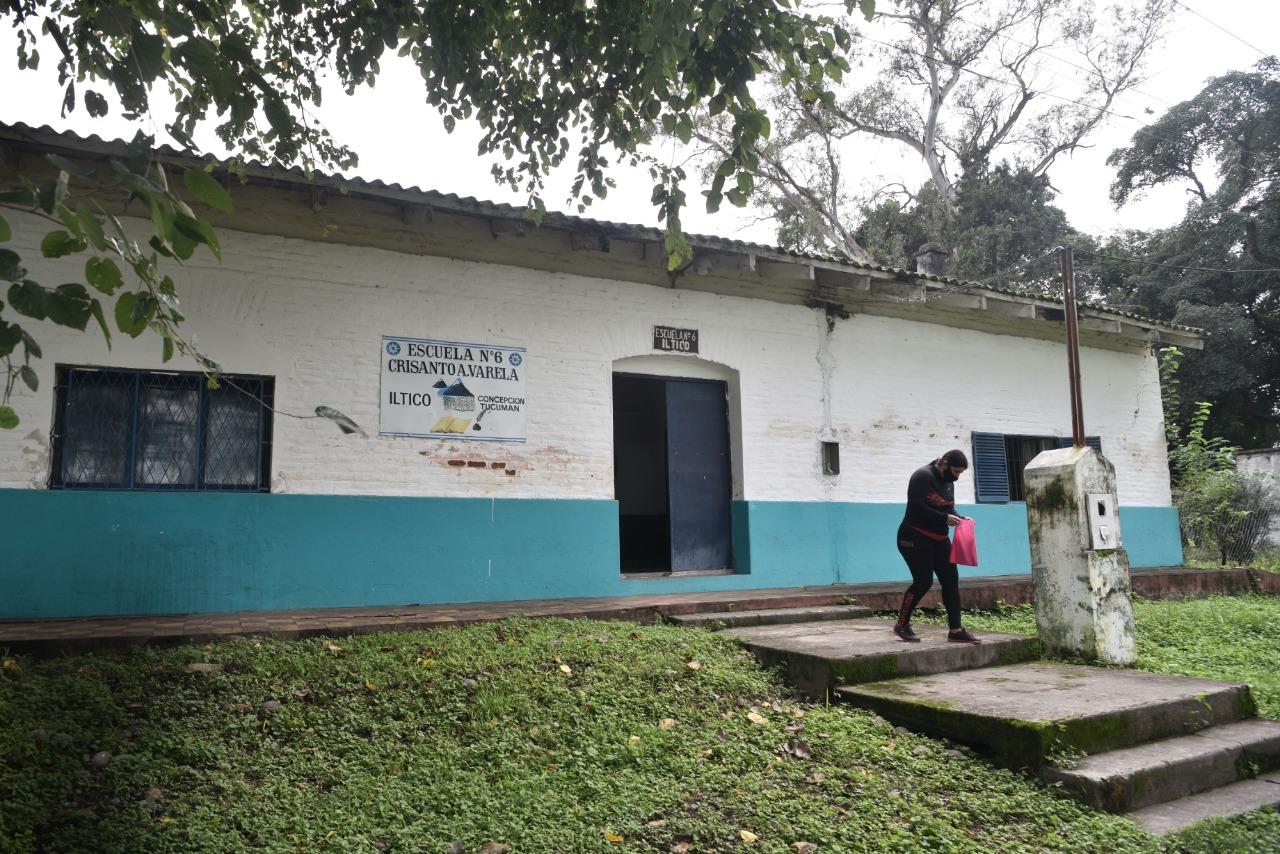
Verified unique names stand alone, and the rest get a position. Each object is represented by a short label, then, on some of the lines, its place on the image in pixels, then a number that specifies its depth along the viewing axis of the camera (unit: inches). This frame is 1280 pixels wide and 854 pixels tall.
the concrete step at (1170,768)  161.0
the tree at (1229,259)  855.7
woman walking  246.2
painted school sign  307.0
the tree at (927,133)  886.4
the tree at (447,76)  86.8
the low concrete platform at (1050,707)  174.1
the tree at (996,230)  910.4
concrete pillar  243.0
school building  266.4
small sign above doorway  358.9
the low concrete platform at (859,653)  215.4
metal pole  260.1
